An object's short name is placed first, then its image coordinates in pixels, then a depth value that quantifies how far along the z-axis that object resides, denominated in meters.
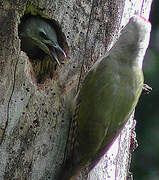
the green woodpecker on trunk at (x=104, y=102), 6.95
